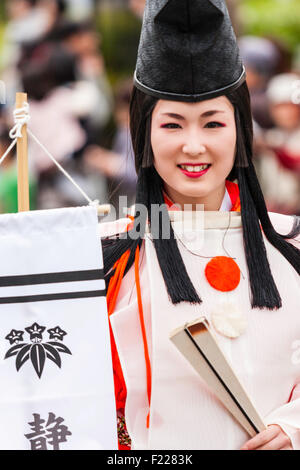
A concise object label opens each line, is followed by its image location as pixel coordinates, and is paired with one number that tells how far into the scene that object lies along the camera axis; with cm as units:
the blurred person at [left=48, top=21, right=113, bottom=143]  885
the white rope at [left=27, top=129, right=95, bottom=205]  362
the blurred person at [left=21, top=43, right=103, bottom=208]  863
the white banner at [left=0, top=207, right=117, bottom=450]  346
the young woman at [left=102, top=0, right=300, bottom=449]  357
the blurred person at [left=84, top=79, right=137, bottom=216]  850
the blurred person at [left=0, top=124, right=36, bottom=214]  808
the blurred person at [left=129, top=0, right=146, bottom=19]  912
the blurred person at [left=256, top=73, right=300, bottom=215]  858
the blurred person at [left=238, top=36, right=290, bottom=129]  860
